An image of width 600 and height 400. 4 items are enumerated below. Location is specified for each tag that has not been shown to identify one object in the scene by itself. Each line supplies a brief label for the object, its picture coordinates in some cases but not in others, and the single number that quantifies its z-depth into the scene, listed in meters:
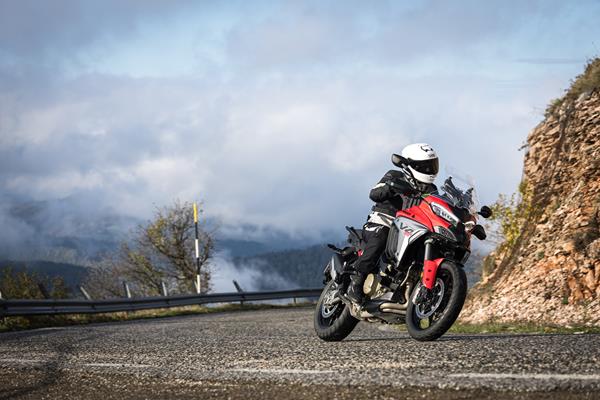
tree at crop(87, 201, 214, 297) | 50.50
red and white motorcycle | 7.52
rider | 8.24
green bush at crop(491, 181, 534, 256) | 16.66
